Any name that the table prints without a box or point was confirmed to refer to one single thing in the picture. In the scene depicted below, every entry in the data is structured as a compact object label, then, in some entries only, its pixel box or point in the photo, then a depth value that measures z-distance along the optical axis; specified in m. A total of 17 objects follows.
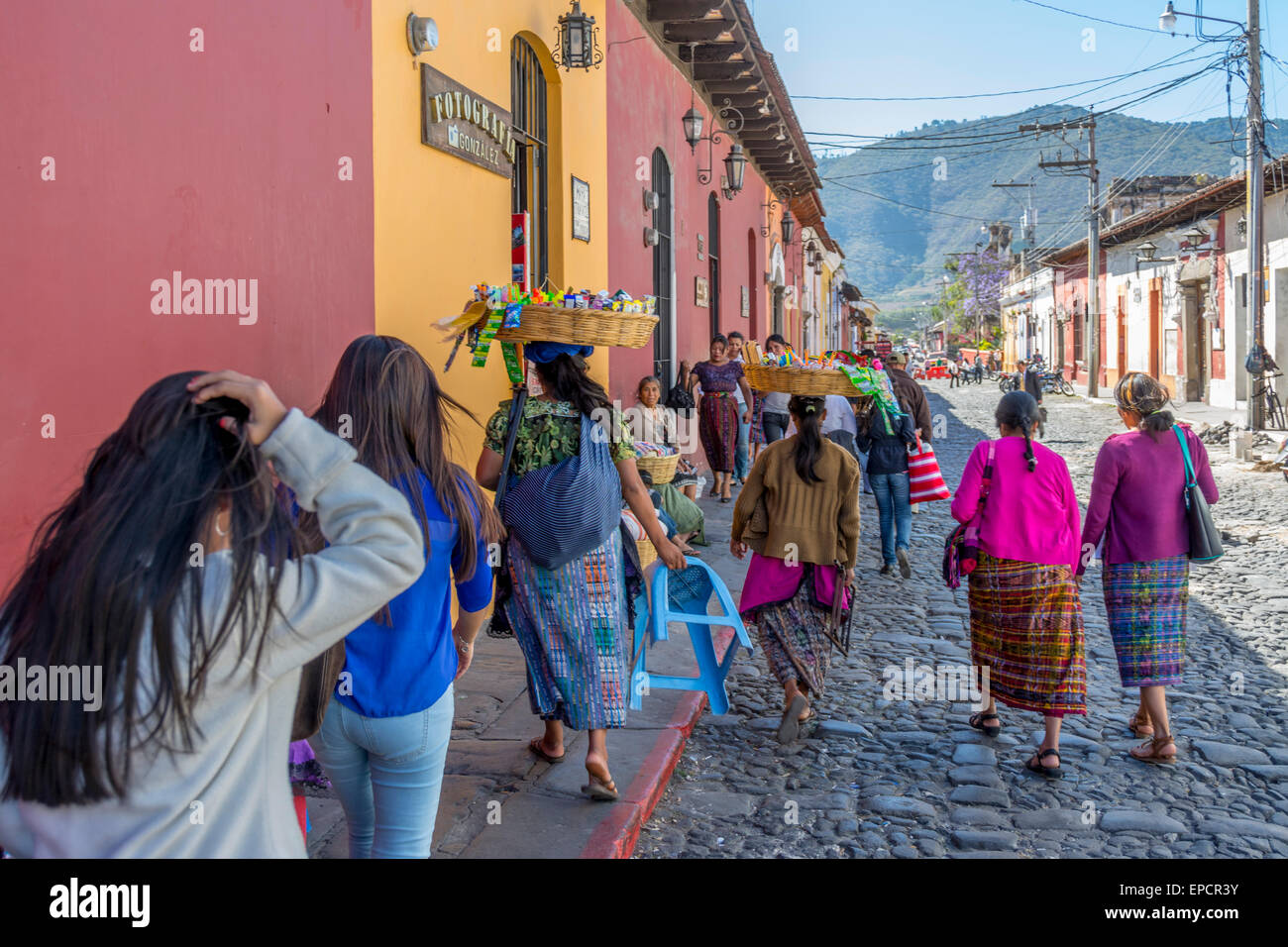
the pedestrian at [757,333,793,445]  11.95
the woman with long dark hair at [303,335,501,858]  2.61
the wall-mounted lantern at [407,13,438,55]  5.43
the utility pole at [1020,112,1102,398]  32.69
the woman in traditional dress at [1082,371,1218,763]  4.79
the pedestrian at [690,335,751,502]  11.77
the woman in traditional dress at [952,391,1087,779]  4.73
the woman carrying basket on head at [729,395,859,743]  5.22
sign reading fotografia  5.66
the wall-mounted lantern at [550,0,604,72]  7.72
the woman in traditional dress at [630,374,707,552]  7.80
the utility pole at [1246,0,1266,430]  18.27
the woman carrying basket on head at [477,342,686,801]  4.08
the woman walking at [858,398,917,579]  8.66
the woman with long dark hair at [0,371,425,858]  1.47
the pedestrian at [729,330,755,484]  12.19
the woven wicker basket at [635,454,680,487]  6.24
